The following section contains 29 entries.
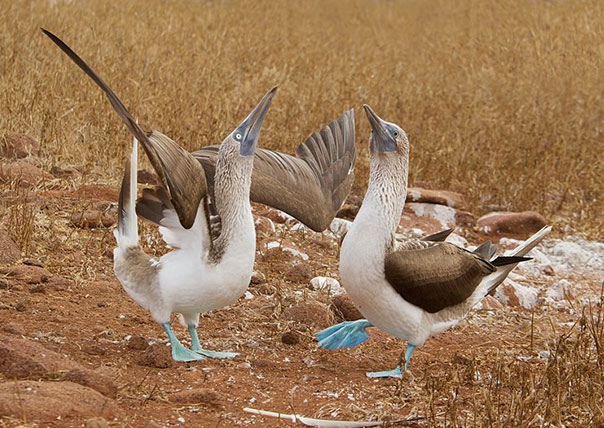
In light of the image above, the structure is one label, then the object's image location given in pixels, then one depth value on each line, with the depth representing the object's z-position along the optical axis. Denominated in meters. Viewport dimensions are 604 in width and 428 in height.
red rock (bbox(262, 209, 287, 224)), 13.55
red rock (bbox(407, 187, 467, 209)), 15.12
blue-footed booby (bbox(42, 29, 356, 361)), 8.02
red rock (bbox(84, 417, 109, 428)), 6.46
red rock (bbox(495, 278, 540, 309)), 12.07
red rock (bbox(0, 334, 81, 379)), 7.50
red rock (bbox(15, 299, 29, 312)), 9.43
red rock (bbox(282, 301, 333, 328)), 10.16
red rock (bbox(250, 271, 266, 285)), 11.22
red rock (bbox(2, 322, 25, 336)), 8.62
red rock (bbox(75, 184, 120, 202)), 12.98
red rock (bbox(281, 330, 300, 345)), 9.68
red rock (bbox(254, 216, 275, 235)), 12.74
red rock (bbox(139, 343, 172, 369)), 8.53
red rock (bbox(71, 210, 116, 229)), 12.01
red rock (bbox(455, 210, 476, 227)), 15.27
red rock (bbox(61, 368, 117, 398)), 7.34
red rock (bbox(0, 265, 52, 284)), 10.17
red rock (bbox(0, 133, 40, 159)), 13.61
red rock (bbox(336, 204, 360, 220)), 14.26
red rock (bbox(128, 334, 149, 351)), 8.92
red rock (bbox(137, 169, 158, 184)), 13.49
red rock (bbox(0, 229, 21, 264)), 10.55
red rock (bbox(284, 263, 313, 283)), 11.53
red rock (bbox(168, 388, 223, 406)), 7.67
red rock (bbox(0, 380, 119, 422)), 6.61
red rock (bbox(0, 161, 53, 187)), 12.42
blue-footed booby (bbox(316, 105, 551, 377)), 8.58
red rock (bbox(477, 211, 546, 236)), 14.99
